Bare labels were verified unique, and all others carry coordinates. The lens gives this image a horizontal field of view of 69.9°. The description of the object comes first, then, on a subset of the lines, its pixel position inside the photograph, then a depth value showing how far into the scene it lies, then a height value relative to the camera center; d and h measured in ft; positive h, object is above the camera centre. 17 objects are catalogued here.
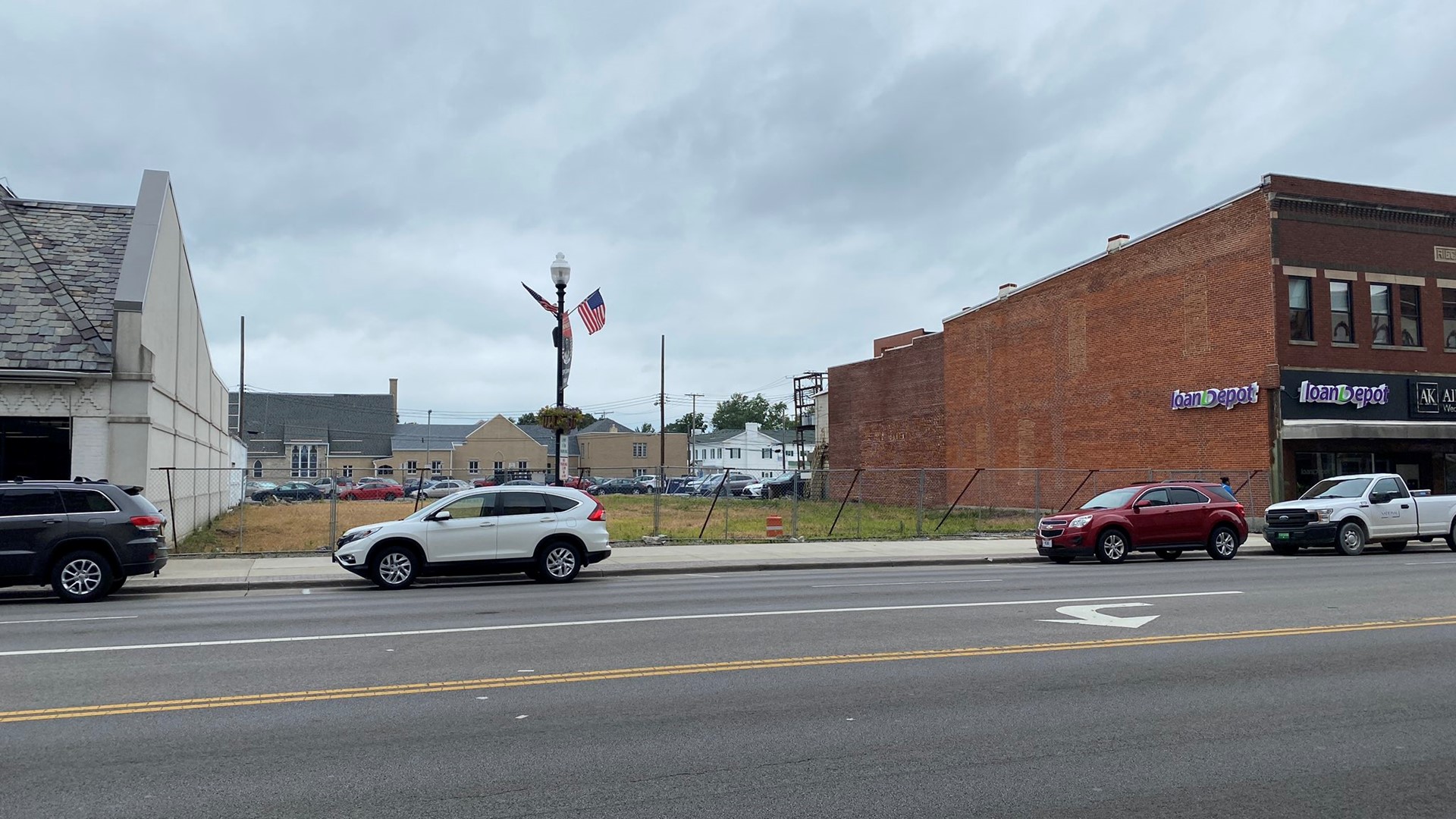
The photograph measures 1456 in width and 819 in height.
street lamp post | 63.93 +11.67
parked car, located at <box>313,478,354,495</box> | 181.78 -1.21
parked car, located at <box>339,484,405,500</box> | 171.42 -2.44
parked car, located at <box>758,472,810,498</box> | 180.65 -2.03
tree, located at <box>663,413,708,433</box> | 510.58 +25.74
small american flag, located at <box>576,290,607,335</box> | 73.26 +11.69
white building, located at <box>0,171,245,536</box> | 62.08 +8.45
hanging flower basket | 64.13 +3.64
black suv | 45.80 -2.58
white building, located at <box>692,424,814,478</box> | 348.18 +8.80
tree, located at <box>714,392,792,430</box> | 516.73 +31.47
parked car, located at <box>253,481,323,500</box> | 167.02 -2.33
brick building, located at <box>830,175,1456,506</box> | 94.58 +12.77
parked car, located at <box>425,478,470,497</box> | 145.68 -1.58
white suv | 52.19 -3.14
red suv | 67.82 -3.46
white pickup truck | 72.54 -3.21
